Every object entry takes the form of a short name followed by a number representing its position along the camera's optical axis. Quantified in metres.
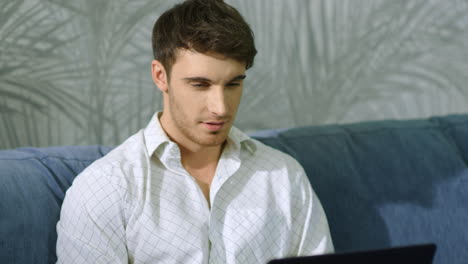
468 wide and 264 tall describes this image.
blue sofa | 1.82
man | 1.55
